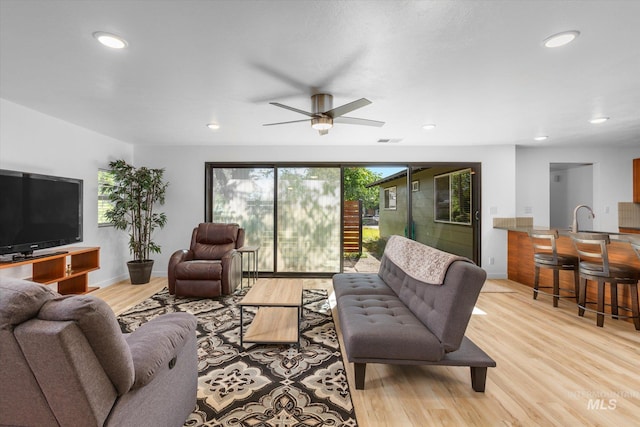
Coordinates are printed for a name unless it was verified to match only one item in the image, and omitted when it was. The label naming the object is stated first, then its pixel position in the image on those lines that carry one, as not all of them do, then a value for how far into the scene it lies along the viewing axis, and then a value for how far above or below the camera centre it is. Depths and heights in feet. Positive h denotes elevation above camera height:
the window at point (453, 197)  19.81 +0.93
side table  15.67 -2.76
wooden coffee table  8.84 -3.54
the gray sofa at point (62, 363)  3.42 -1.75
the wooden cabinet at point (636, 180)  18.10 +1.76
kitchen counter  10.49 -0.96
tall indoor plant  15.74 +0.19
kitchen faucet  12.81 -0.70
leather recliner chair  13.69 -2.69
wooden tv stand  11.16 -2.21
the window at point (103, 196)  15.78 +0.82
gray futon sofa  6.51 -2.62
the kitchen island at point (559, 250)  11.07 -2.17
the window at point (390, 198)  27.81 +1.19
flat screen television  10.15 +0.01
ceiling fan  9.72 +3.07
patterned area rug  6.11 -4.01
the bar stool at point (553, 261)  12.67 -2.08
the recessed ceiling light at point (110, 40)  6.57 +3.74
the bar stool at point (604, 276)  10.18 -2.22
